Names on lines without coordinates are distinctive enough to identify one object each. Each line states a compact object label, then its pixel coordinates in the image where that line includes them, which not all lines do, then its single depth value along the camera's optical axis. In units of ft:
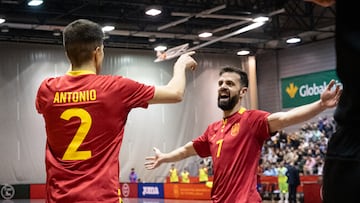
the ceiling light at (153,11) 82.79
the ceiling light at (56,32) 94.93
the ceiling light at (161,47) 101.03
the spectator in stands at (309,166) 83.41
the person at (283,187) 77.35
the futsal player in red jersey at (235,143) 17.89
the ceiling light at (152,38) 103.18
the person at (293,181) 72.82
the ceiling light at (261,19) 85.87
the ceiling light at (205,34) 97.50
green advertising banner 104.12
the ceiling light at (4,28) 92.74
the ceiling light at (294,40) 102.25
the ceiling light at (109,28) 88.75
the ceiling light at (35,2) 78.47
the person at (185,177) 99.66
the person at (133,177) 104.37
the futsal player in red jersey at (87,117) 10.91
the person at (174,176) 102.97
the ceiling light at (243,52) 113.50
